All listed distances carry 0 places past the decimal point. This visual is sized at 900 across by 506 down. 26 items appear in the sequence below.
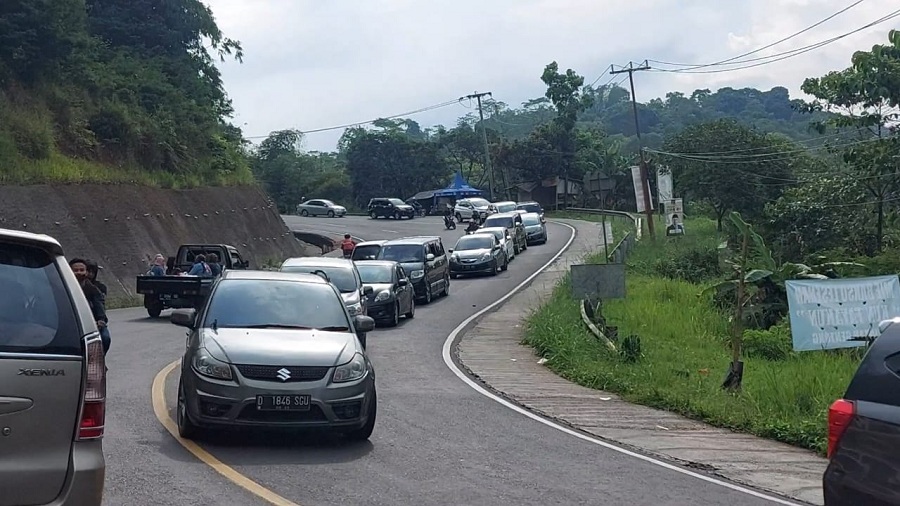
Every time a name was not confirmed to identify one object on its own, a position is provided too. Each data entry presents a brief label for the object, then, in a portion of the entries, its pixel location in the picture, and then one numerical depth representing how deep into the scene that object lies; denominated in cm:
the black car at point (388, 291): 2397
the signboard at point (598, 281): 1936
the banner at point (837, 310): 1608
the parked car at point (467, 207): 6825
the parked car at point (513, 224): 4900
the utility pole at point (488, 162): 8412
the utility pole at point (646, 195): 5238
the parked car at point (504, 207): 6419
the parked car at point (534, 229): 5375
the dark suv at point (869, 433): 537
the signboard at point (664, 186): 5104
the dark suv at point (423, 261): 3019
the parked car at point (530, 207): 6663
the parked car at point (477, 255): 3891
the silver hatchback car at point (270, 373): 986
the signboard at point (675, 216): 4838
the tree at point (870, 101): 2788
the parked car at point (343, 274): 2100
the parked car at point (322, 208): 8106
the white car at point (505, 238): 4319
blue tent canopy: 8406
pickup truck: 2403
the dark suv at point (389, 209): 7562
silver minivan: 500
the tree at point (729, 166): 5484
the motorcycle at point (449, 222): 6439
